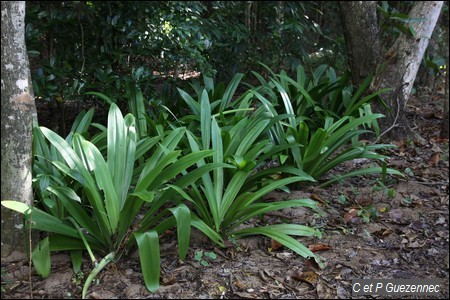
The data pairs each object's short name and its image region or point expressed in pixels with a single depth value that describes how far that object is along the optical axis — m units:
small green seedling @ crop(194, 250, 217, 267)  2.78
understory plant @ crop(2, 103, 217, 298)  2.58
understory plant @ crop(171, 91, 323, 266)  2.94
